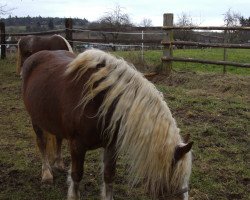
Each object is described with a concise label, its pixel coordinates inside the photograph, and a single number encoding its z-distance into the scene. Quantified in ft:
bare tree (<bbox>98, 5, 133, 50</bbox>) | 86.63
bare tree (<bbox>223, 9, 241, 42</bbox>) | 53.56
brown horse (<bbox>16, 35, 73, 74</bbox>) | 31.58
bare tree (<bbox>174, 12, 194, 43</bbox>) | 62.38
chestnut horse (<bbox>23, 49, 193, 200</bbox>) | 8.20
